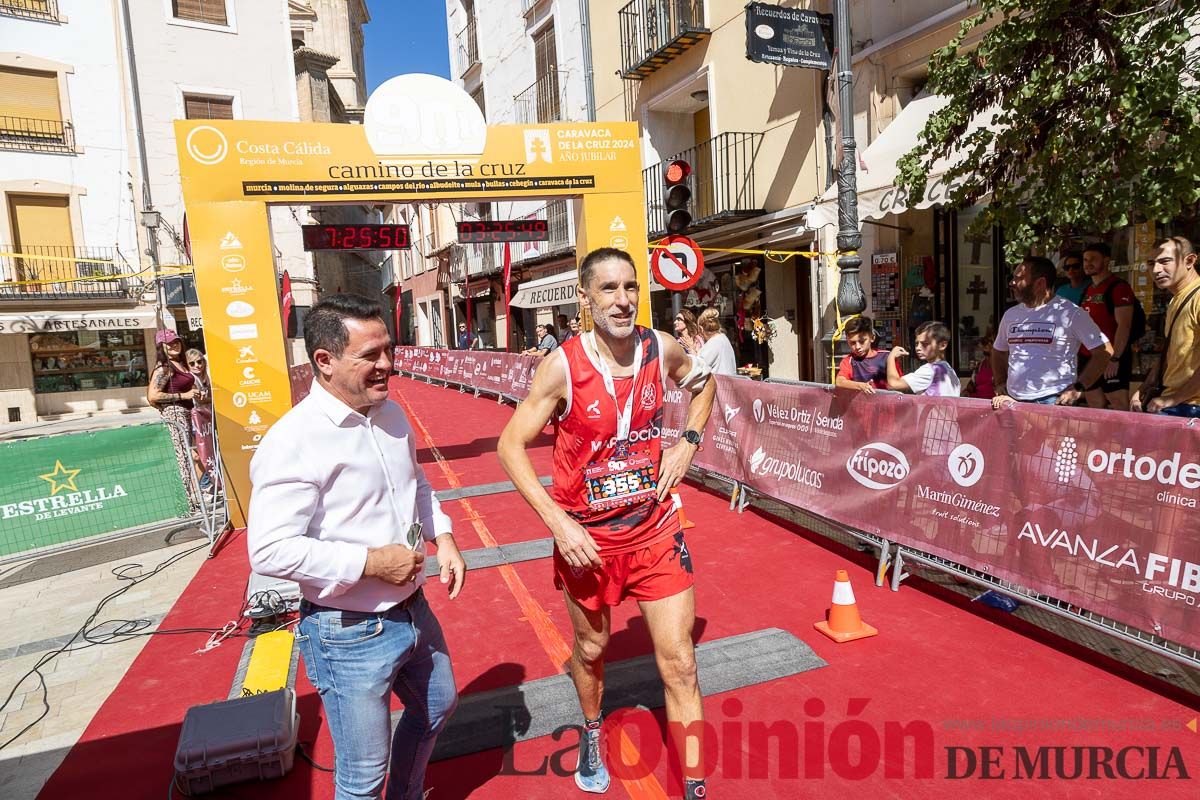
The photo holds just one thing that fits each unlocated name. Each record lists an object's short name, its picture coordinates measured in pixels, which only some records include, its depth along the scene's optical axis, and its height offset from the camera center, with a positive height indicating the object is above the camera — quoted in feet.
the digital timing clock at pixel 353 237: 30.18 +4.55
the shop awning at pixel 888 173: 25.72 +5.56
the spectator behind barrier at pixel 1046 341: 17.39 -0.98
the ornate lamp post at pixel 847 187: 28.55 +5.14
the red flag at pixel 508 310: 68.69 +2.48
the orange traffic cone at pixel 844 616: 14.14 -6.13
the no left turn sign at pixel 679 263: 27.55 +2.34
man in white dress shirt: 6.72 -1.92
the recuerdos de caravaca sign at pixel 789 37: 32.96 +13.44
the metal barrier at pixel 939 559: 12.46 -5.91
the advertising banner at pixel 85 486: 21.71 -4.25
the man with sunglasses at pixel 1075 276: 21.75 +0.76
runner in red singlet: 9.09 -2.00
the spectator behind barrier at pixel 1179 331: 14.75 -0.77
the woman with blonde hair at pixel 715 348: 25.34 -0.99
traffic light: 27.86 +4.97
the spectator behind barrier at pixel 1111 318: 19.52 -0.56
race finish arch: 25.02 +6.15
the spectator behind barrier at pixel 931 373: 18.30 -1.67
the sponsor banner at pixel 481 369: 52.65 -3.23
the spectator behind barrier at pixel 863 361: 18.97 -1.34
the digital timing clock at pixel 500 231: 35.12 +5.15
